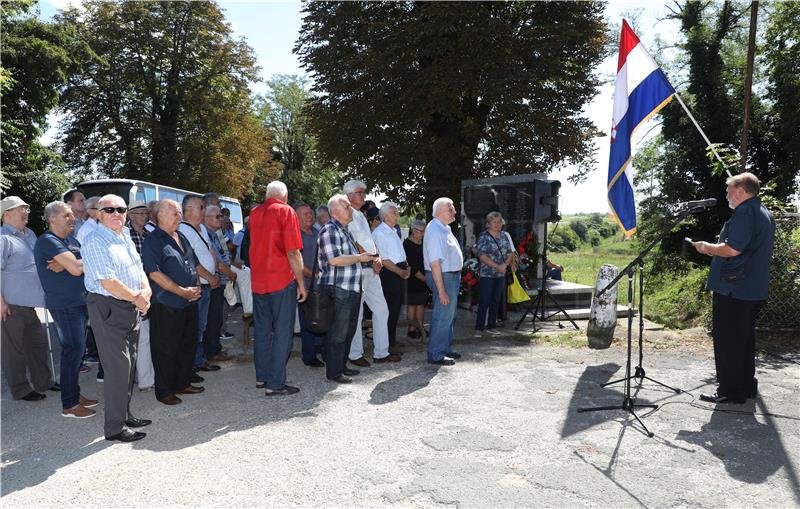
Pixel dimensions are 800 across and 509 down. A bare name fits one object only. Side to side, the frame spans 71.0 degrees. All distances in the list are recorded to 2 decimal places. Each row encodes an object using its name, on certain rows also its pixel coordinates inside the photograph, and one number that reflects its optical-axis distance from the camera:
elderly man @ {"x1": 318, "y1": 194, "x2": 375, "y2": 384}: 5.58
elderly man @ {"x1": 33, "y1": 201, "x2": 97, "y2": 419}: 4.82
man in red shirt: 5.20
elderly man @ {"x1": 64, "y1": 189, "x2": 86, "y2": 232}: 6.97
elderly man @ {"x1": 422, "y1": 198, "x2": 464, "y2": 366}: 6.36
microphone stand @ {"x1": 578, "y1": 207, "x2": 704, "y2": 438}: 4.65
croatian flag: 6.58
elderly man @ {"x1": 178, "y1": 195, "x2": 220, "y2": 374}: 5.93
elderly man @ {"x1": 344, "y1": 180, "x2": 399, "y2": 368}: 6.09
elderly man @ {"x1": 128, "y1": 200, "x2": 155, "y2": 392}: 5.48
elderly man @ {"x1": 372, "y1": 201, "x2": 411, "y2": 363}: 6.59
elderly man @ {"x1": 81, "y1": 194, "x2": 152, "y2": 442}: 4.16
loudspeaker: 10.71
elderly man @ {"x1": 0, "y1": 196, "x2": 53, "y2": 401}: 5.15
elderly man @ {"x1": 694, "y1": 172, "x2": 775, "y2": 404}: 4.97
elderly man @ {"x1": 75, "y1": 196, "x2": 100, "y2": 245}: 4.54
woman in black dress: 7.95
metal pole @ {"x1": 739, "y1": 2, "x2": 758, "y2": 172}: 7.89
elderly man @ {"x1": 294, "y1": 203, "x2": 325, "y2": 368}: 6.64
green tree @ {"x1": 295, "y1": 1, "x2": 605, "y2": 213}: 13.49
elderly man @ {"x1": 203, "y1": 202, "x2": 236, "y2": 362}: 6.69
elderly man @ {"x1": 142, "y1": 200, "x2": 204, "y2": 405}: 4.89
